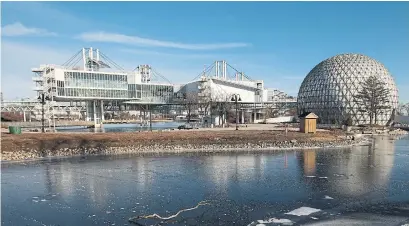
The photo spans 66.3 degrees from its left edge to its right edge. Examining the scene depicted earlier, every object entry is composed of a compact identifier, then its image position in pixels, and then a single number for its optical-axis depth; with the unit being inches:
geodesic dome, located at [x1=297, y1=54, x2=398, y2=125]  3331.7
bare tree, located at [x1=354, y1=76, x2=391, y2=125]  3031.5
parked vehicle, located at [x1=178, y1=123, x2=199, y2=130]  2551.7
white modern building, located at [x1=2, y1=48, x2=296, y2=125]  3620.3
